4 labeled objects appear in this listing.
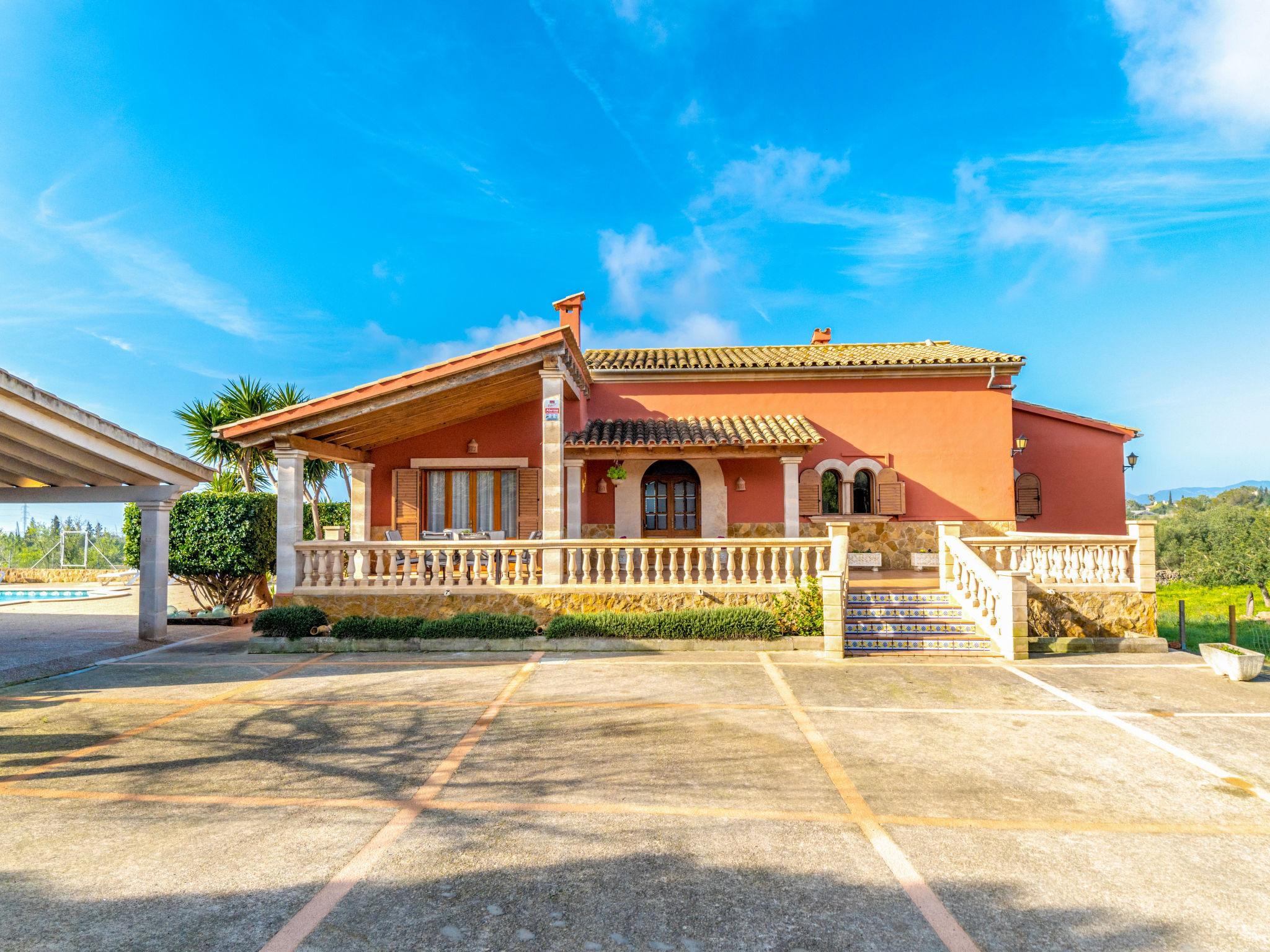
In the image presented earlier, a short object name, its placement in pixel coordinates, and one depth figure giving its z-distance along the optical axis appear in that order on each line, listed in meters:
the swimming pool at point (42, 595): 19.19
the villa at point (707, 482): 10.23
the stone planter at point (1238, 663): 7.87
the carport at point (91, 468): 8.30
